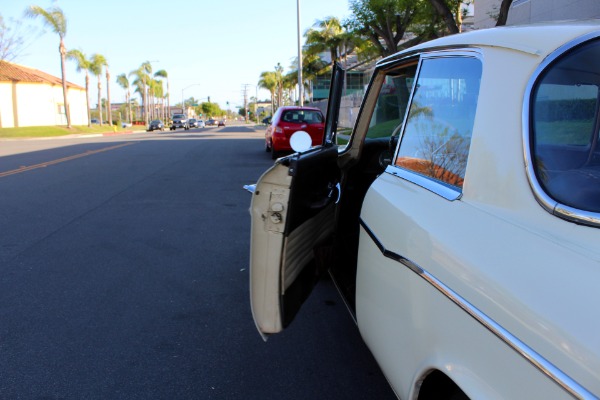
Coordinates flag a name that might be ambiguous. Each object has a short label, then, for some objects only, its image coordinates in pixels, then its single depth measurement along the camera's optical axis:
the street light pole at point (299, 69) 29.50
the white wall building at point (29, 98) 44.68
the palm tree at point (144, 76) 81.19
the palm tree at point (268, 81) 86.81
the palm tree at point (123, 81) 81.81
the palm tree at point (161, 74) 93.06
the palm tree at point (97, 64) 62.86
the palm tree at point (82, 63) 52.78
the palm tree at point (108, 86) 68.76
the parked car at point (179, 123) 61.31
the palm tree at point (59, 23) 44.02
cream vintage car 1.28
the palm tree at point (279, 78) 83.19
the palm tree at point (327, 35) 44.84
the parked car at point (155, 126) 58.78
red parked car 15.20
